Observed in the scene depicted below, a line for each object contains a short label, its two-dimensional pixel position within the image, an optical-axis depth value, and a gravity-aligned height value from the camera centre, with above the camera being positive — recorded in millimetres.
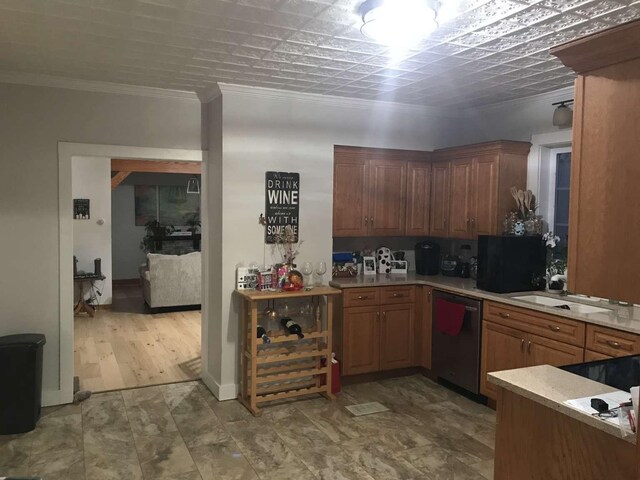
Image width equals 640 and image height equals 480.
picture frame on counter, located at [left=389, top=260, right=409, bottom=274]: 5152 -438
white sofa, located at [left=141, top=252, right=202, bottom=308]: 7264 -872
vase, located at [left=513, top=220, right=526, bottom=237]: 4305 -46
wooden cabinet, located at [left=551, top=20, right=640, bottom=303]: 1567 +191
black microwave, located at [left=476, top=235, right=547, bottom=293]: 4102 -316
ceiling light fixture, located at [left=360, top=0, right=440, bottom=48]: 2410 +974
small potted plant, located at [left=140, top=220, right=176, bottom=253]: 9727 -359
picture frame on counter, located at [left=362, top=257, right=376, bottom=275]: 5047 -433
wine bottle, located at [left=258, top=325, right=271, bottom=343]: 4035 -898
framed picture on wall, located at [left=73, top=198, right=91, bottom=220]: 7645 +108
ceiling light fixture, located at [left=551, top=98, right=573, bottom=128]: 4086 +853
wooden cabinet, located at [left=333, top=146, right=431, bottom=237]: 4699 +274
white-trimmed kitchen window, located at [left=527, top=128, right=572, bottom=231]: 4441 +440
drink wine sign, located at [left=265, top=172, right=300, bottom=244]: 4324 +137
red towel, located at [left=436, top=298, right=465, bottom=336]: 4250 -778
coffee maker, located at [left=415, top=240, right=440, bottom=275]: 5051 -347
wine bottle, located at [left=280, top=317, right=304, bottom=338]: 4152 -858
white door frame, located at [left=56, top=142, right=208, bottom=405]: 3994 -259
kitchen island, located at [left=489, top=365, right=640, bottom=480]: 1673 -728
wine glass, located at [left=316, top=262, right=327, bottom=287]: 4382 -400
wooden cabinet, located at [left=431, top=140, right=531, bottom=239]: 4383 +348
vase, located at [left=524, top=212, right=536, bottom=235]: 4305 -20
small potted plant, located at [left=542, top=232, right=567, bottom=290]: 4137 -301
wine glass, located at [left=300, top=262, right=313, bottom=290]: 4367 -416
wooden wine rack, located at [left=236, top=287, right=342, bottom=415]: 4008 -1093
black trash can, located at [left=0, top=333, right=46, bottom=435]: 3539 -1155
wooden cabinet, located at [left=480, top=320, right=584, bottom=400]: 3430 -889
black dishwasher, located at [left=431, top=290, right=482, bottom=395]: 4141 -1048
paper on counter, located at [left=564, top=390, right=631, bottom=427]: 1680 -598
